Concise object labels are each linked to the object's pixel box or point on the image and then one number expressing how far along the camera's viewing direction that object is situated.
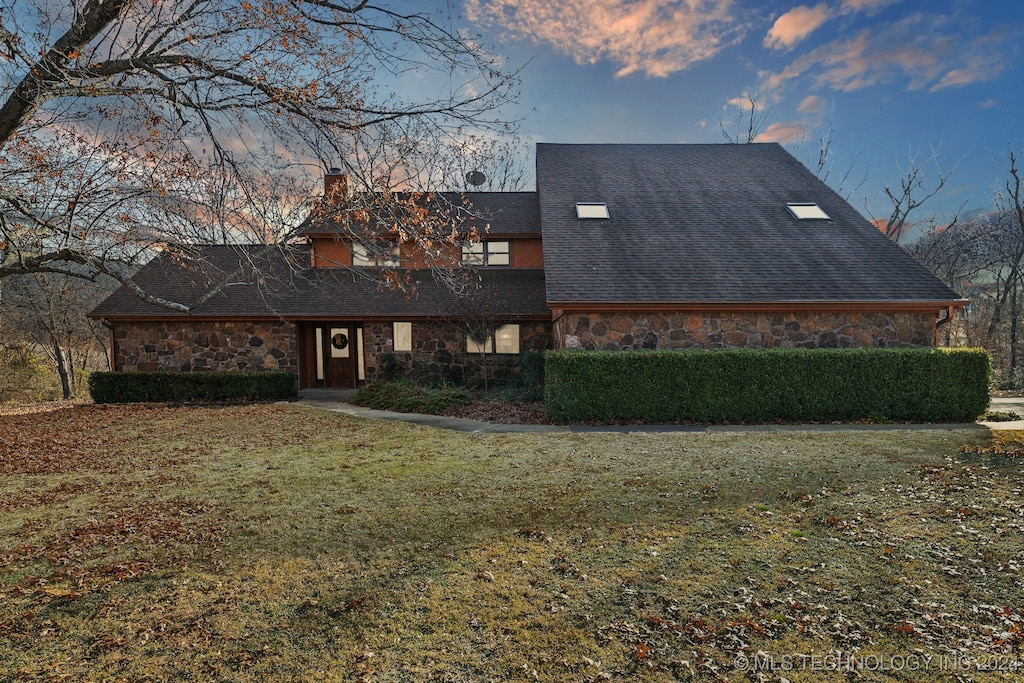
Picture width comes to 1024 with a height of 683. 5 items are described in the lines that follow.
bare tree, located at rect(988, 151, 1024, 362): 18.96
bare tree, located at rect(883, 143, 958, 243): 23.02
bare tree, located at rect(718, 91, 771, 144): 25.66
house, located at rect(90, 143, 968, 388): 11.62
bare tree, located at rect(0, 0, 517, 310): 5.21
